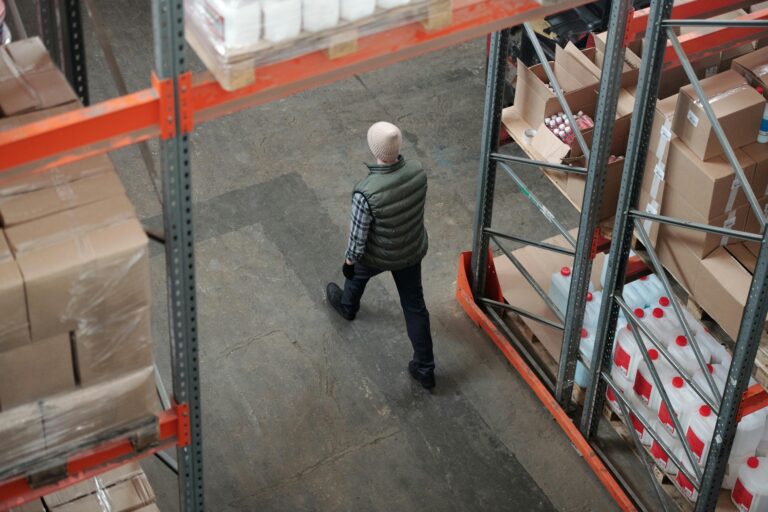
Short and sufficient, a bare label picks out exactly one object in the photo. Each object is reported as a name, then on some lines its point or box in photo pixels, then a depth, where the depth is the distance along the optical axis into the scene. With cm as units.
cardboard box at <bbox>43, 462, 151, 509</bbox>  582
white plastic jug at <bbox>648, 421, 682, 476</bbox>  703
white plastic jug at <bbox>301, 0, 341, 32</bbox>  447
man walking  705
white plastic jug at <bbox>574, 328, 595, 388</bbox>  762
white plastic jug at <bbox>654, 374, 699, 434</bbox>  682
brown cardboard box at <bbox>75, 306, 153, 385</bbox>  464
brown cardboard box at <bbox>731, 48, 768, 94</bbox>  633
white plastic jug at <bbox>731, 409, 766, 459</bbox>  670
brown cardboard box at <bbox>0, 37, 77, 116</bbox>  491
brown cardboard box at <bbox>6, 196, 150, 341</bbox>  438
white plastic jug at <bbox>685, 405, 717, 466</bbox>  667
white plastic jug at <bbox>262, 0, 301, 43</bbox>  437
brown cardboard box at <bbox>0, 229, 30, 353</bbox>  429
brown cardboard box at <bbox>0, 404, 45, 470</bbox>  471
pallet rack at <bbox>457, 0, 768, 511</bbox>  580
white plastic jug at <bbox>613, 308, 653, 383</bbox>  716
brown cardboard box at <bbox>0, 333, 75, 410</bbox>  455
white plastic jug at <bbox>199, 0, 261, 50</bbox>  429
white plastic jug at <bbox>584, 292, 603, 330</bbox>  766
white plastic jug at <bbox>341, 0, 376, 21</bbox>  458
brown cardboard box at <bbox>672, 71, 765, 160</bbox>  602
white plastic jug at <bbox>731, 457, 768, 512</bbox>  661
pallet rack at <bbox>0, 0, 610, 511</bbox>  423
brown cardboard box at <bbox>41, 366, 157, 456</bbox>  483
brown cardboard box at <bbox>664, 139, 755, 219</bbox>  610
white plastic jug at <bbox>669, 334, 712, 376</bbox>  685
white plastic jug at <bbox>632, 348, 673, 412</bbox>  702
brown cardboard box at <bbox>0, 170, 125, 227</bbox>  457
